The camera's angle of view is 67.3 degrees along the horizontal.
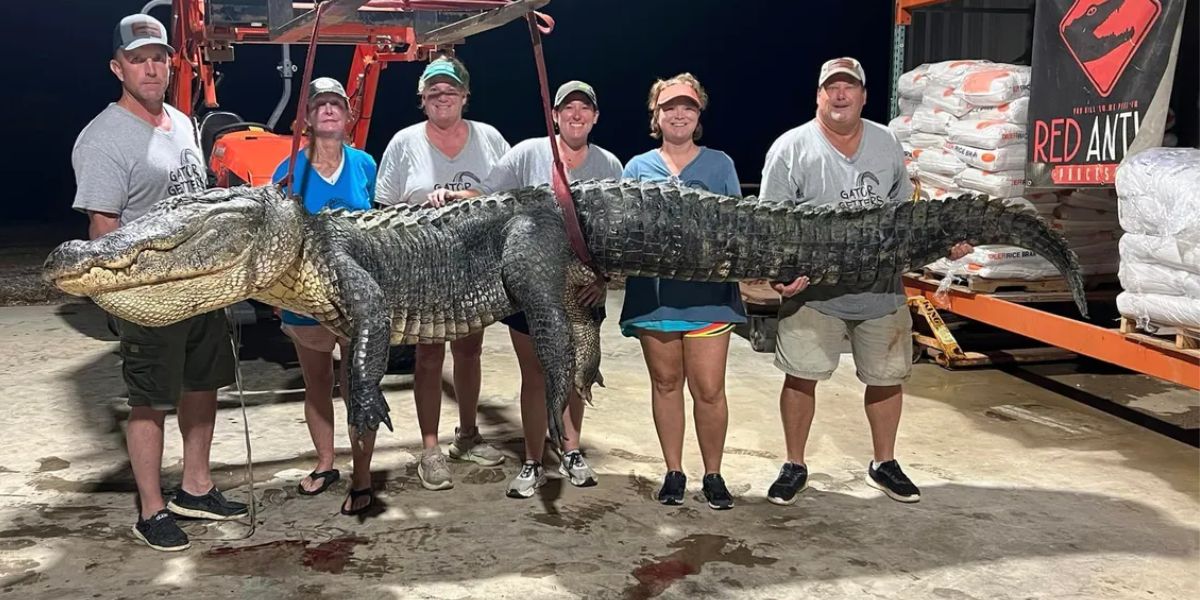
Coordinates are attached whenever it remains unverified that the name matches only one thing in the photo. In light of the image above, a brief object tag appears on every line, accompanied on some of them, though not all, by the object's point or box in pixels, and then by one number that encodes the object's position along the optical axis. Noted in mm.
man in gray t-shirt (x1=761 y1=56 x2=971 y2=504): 3135
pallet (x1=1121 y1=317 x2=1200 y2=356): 3494
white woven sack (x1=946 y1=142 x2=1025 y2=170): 4801
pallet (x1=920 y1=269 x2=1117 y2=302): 4965
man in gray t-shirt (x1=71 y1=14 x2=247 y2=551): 2783
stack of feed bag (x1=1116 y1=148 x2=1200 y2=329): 3439
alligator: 2311
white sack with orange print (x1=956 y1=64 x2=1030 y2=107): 4727
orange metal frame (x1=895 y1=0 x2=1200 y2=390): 3551
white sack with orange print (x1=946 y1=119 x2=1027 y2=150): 4762
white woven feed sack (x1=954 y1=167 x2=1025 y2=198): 4820
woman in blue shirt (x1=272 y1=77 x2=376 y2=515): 3111
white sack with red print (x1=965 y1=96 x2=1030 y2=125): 4730
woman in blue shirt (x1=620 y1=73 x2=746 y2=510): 3068
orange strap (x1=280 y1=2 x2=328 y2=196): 2148
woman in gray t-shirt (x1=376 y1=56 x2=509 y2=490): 3281
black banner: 3832
